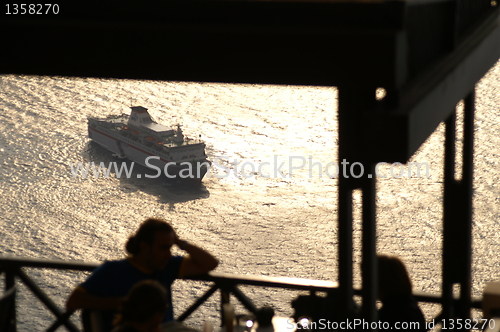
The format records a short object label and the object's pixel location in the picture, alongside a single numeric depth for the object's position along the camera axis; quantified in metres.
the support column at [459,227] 6.15
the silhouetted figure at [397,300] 5.23
